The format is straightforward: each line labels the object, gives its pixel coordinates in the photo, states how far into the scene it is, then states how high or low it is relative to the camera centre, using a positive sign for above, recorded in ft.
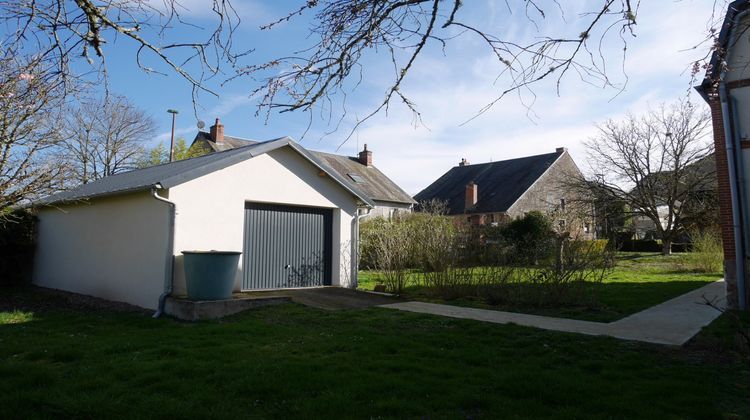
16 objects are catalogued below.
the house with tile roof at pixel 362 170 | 96.53 +20.07
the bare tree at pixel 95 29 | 12.60 +6.04
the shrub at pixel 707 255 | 59.00 +0.51
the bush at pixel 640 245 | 103.55 +3.02
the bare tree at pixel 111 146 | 77.66 +19.20
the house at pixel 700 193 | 79.87 +10.91
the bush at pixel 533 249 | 33.45 +0.71
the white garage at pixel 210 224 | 31.65 +2.64
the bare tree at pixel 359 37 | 12.42 +5.85
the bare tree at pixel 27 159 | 31.76 +7.31
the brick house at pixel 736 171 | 29.96 +5.49
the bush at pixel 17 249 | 47.32 +1.05
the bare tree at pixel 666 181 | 81.61 +13.58
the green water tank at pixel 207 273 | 28.60 -0.81
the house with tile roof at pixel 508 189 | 112.06 +17.17
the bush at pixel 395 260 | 38.43 -0.05
